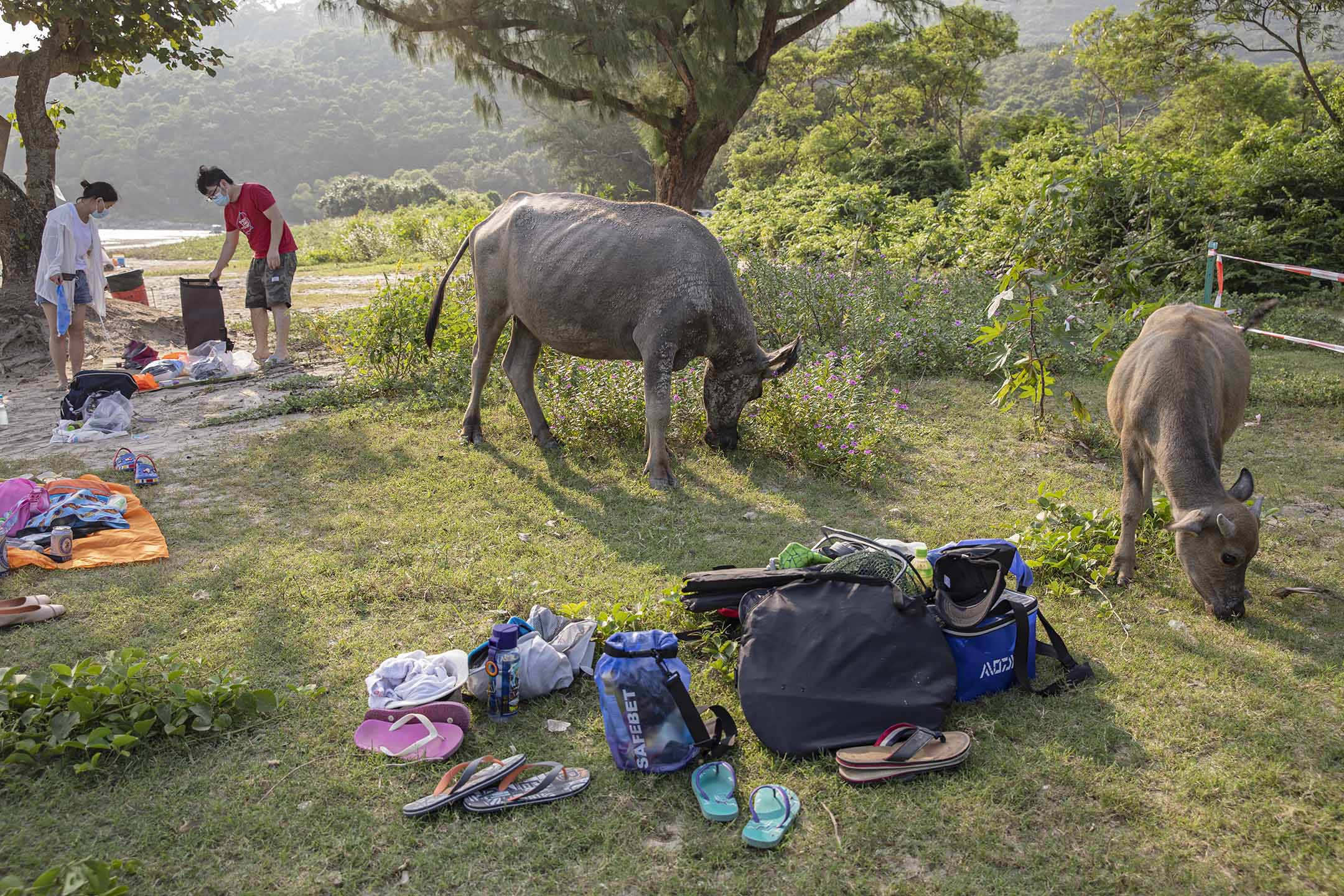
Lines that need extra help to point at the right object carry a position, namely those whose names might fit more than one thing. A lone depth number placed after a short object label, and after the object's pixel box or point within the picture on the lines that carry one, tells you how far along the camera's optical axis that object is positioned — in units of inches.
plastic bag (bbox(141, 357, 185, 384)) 382.0
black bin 409.7
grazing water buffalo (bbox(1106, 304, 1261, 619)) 168.7
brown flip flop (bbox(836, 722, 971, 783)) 124.5
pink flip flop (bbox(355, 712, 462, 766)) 131.3
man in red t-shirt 367.6
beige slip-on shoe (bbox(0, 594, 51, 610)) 167.5
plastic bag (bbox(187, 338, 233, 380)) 382.9
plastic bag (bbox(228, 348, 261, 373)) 399.5
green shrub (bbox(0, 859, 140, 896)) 95.6
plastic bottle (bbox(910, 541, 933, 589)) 172.1
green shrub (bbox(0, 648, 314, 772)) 125.5
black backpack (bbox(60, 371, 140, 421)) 302.5
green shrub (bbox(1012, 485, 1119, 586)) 189.6
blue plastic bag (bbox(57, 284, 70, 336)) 338.0
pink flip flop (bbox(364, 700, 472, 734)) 136.5
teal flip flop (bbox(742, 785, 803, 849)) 113.3
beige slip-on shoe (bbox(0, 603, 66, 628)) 164.4
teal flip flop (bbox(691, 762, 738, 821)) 118.5
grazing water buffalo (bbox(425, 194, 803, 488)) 247.9
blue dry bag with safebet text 129.3
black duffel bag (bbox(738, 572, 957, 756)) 132.6
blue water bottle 142.5
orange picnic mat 192.2
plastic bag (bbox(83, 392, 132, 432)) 297.9
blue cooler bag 143.7
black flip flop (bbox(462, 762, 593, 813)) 119.9
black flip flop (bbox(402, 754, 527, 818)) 118.6
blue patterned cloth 205.0
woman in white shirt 333.7
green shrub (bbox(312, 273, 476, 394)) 349.1
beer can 194.4
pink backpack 200.5
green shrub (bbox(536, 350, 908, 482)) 267.9
